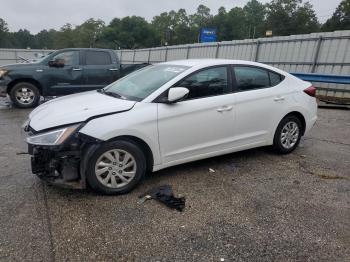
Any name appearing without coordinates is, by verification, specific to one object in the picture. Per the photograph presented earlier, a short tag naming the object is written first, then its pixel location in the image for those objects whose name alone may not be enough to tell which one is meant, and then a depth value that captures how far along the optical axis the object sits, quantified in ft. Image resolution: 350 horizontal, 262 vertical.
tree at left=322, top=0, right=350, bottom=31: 205.87
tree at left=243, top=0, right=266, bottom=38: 331.49
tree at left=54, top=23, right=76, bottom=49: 295.69
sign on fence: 122.44
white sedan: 11.84
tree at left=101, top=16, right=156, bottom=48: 341.82
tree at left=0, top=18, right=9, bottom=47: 296.90
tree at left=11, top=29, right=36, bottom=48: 354.90
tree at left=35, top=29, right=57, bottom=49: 362.39
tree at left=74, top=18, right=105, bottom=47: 294.46
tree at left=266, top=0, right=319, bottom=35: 235.81
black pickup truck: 31.42
